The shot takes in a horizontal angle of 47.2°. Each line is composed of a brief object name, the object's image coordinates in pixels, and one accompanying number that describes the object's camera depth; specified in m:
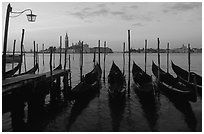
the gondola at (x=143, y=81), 12.79
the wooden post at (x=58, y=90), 13.71
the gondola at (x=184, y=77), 13.66
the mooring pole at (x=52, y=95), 12.80
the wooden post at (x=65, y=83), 13.68
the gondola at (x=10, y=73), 15.64
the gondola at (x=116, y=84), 12.15
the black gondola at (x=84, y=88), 11.64
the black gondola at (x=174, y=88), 10.34
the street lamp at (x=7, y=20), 8.98
